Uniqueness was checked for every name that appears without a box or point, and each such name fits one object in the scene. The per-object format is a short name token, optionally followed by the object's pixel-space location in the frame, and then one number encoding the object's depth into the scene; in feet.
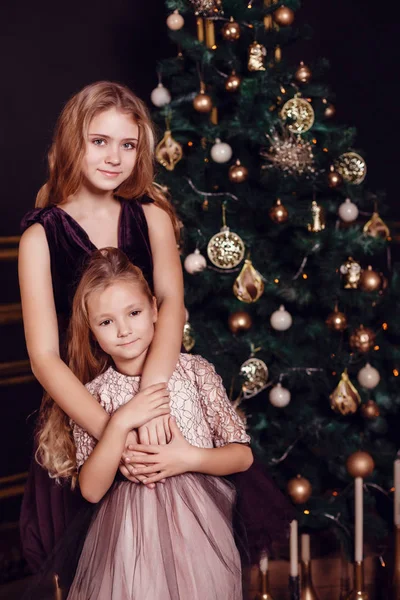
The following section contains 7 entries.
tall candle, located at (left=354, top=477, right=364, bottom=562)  8.43
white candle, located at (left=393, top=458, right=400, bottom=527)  8.77
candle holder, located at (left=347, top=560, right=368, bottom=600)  8.64
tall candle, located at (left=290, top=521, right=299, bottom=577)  8.57
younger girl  5.40
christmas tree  8.96
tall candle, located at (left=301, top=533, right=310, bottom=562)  8.96
